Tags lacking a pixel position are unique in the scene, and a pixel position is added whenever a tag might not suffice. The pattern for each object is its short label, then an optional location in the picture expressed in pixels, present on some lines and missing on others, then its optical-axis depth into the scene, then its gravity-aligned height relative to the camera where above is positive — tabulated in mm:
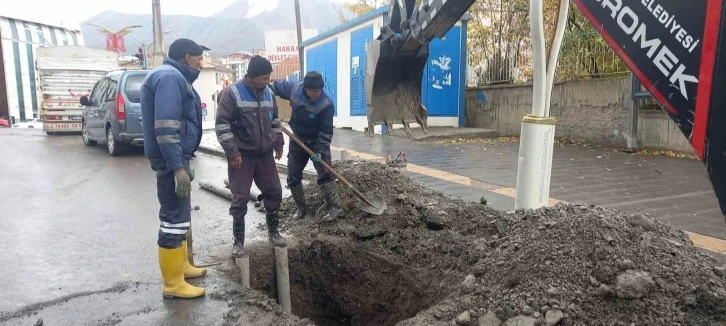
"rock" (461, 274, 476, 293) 3312 -1154
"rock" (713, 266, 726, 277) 3189 -1017
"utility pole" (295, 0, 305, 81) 26881 +3628
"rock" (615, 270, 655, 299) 2869 -989
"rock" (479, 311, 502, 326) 2931 -1203
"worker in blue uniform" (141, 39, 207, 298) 3684 -339
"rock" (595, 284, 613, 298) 2912 -1033
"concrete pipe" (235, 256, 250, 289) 4355 -1396
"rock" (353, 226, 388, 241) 5051 -1282
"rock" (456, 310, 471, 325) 2990 -1217
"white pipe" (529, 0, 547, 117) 3953 +240
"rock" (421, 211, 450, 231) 4809 -1119
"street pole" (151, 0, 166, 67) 18422 +2155
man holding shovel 5352 -360
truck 16234 +191
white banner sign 37188 +3272
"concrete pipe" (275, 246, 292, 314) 4590 -1533
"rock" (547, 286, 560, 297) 2963 -1055
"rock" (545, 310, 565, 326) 2801 -1130
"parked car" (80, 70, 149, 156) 10891 -410
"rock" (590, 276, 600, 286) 3003 -1014
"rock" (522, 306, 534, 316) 2896 -1132
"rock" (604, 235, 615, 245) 3236 -848
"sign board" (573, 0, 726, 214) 2033 +132
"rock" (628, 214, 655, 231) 3557 -821
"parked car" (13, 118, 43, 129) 23125 -1503
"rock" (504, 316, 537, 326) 2842 -1170
